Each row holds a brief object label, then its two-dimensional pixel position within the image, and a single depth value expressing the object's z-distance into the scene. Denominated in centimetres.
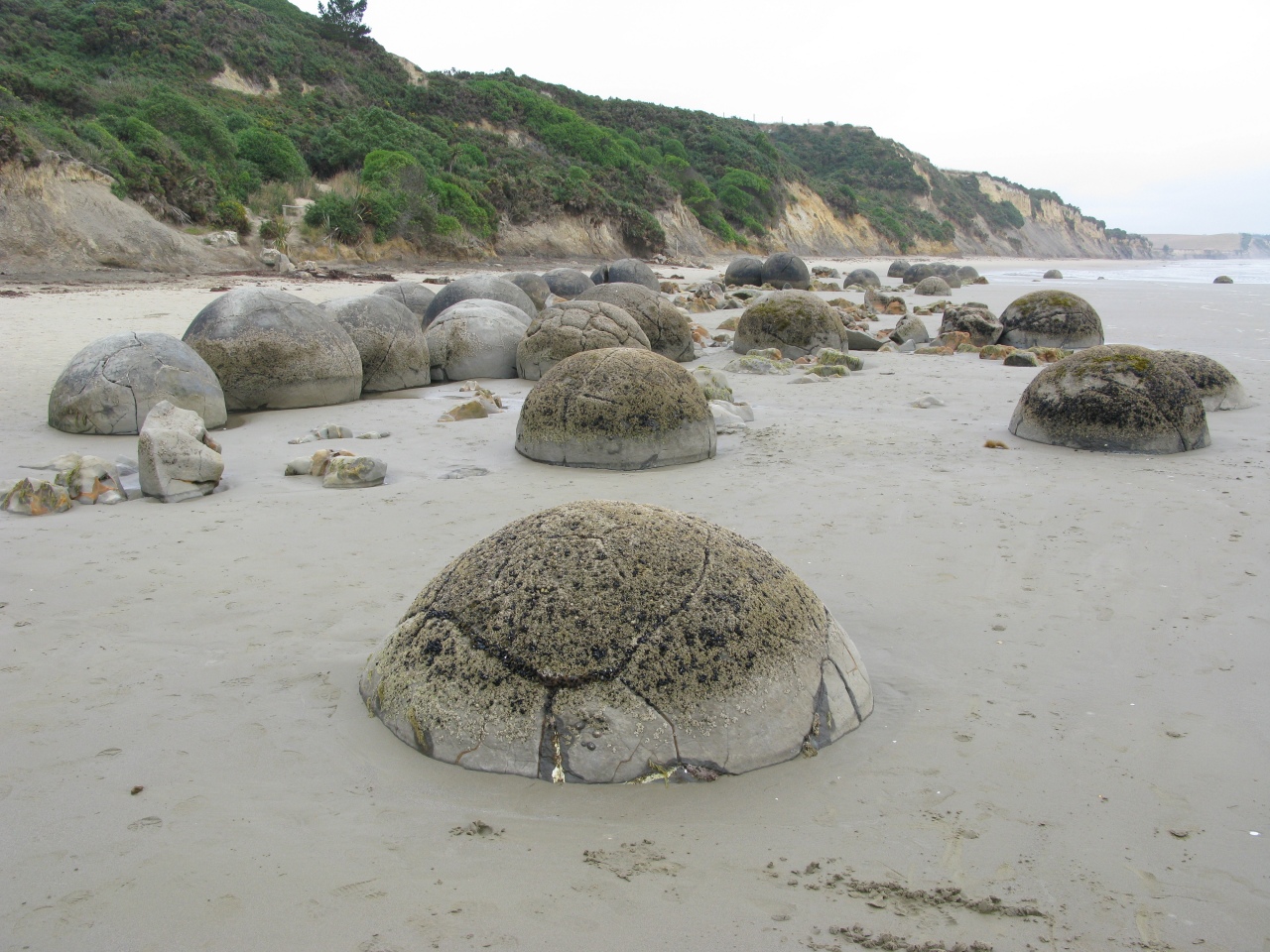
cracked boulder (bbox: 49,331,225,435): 742
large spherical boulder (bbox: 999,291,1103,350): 1359
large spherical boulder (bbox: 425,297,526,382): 1067
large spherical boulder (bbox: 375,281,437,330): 1312
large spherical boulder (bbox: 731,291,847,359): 1286
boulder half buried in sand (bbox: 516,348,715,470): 666
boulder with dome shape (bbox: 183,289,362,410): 846
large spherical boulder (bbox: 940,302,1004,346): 1395
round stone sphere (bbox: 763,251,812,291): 2542
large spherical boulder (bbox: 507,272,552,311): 1544
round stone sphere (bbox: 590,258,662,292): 1870
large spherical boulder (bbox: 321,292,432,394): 970
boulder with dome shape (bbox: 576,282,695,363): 1209
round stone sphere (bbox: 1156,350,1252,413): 866
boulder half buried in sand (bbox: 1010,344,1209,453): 694
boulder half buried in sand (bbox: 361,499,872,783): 276
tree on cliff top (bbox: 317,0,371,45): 4150
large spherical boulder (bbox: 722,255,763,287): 2617
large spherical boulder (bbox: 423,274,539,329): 1234
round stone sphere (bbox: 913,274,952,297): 2581
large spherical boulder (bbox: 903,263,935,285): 3183
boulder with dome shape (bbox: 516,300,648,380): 1028
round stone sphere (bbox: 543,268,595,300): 1772
